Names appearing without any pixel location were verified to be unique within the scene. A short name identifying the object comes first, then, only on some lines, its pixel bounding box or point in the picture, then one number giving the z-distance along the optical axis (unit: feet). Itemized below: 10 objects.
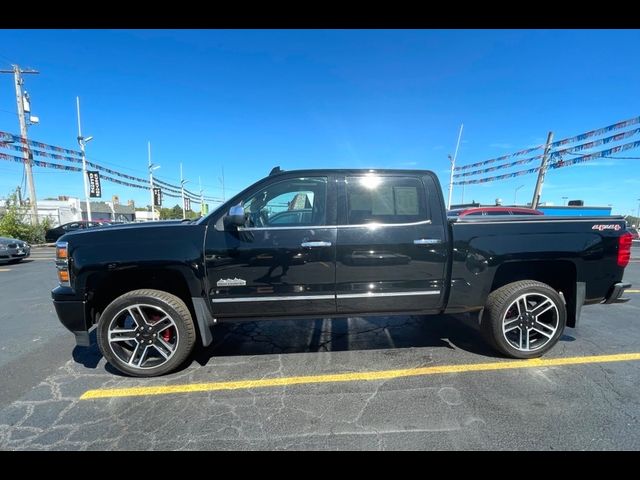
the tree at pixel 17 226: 54.13
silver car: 32.63
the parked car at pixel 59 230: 63.21
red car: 33.50
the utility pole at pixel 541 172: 61.87
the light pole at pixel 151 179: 109.96
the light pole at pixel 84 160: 70.49
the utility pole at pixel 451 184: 90.33
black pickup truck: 9.02
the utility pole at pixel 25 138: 64.39
